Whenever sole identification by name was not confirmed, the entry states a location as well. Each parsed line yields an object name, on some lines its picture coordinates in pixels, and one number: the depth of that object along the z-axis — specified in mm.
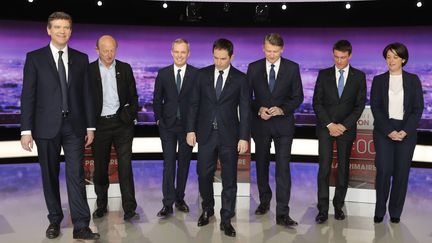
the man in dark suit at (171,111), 4770
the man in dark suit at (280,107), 4477
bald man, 4531
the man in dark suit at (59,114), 3754
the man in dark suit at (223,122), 4145
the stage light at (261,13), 8336
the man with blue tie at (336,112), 4676
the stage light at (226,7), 8602
